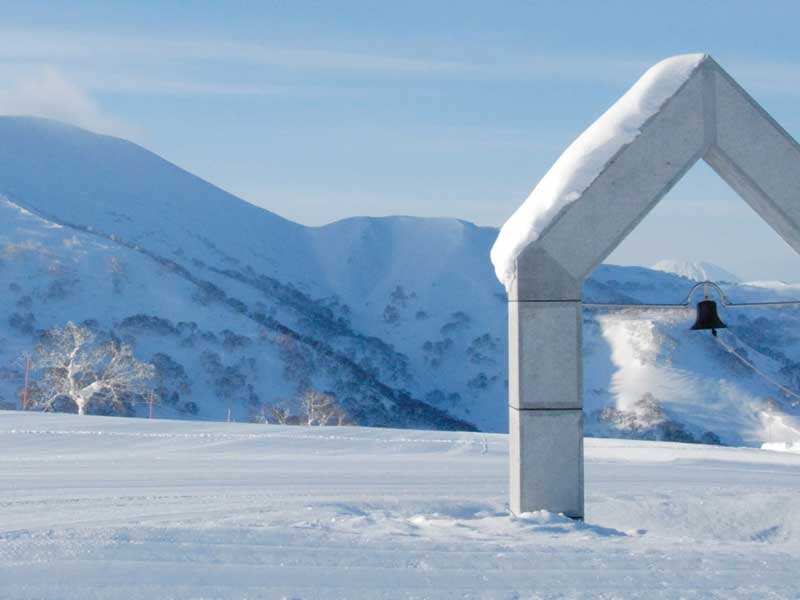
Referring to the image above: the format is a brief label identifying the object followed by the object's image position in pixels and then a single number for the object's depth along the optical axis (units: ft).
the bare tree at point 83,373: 119.65
